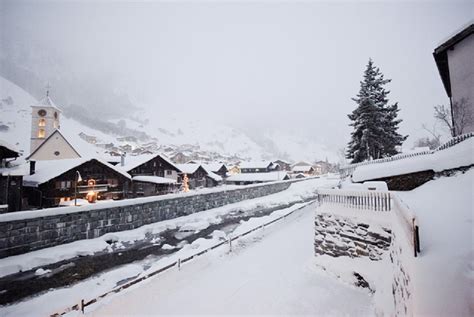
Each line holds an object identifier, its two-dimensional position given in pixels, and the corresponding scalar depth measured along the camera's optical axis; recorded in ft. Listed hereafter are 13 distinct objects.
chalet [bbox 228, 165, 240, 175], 237.84
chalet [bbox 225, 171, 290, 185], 173.28
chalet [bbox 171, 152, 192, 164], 270.67
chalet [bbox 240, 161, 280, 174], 227.20
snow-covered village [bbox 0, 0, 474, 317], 18.42
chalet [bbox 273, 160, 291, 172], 283.51
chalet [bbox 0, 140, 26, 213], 63.50
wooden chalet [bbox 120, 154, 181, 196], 102.27
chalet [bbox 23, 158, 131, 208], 72.64
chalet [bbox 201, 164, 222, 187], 156.15
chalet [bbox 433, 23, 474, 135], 48.83
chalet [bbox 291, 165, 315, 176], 288.92
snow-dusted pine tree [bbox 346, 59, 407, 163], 79.20
